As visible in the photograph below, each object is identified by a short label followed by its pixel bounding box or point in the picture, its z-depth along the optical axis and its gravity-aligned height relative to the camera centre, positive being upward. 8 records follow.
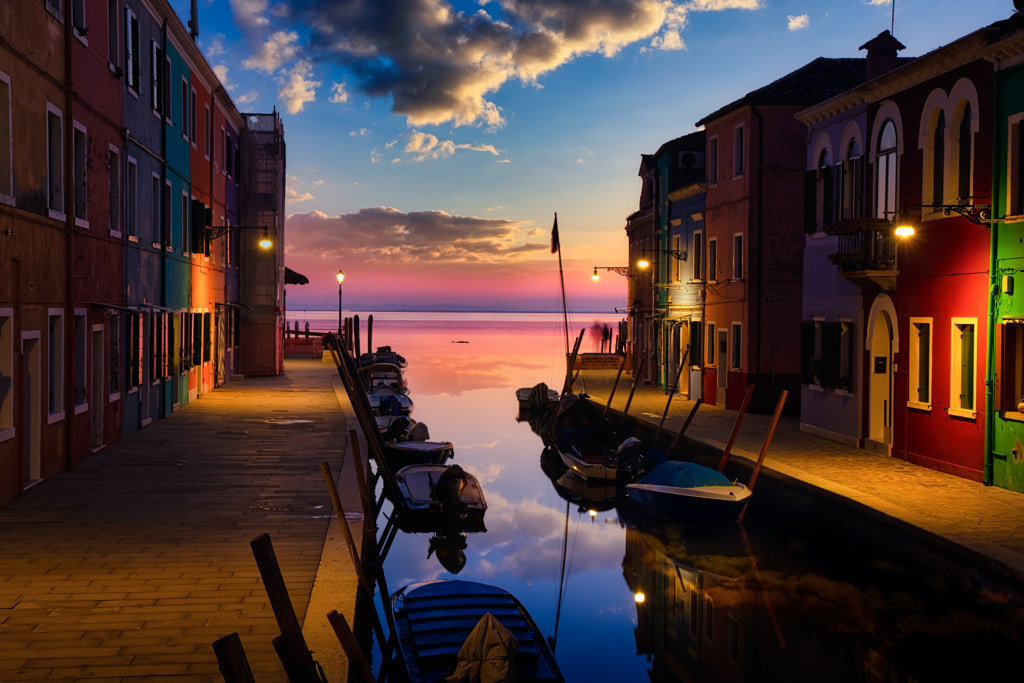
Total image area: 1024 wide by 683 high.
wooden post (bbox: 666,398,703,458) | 19.84 -2.59
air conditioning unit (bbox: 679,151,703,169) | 32.72 +6.26
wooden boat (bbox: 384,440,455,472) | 20.03 -2.92
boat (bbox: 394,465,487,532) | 15.70 -3.21
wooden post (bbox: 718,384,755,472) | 17.00 -2.26
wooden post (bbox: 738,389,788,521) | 15.41 -2.29
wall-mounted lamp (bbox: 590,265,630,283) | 35.27 +2.37
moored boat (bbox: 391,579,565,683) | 7.87 -2.97
